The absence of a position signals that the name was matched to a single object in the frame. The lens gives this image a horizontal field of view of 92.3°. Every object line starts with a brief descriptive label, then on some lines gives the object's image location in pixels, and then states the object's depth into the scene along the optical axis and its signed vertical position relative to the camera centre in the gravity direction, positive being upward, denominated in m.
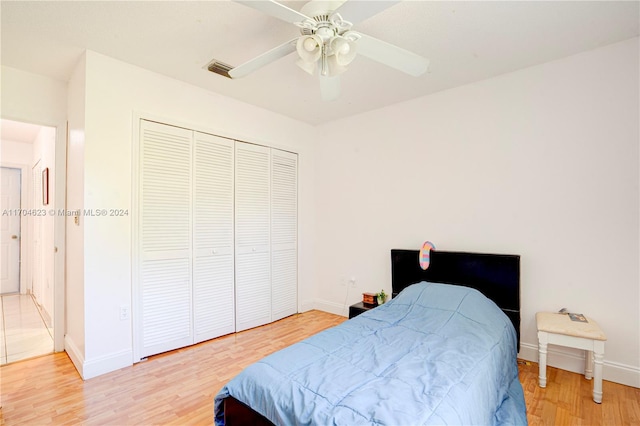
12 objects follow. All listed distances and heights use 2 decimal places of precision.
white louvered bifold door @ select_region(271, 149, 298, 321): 3.82 -0.27
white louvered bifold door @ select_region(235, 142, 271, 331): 3.44 -0.28
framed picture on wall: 3.55 +0.31
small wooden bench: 2.05 -0.87
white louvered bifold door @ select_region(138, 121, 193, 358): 2.74 -0.24
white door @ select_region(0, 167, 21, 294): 4.98 -0.31
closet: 2.76 -0.27
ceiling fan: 1.49 +0.97
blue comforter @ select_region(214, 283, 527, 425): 1.29 -0.82
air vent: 2.57 +1.24
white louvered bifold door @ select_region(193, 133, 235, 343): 3.08 -0.27
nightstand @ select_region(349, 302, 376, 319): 3.26 -1.03
